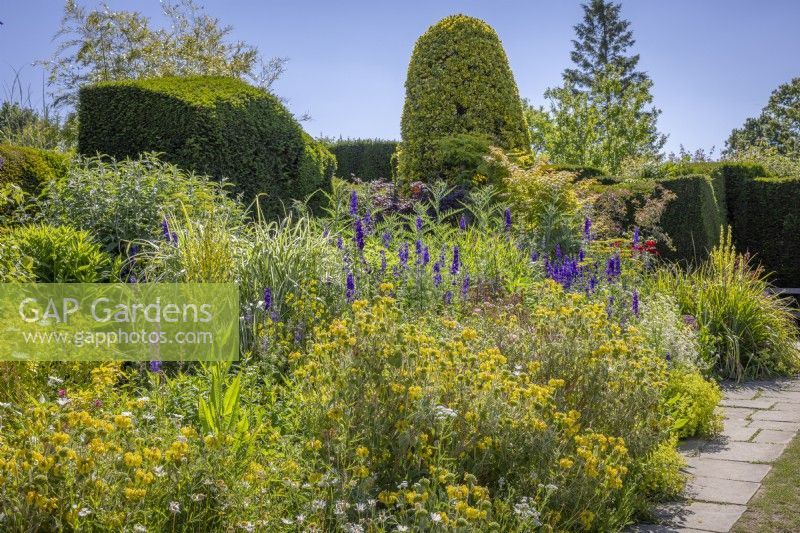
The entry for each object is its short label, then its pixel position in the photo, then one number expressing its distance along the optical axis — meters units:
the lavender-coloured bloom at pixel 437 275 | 5.93
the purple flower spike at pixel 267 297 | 5.00
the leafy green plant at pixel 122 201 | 6.24
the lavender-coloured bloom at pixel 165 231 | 5.82
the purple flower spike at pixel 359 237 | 5.55
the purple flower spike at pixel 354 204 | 6.26
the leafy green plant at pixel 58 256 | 5.31
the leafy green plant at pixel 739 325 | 7.14
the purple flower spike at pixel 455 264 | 6.05
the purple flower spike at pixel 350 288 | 5.12
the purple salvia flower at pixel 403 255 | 6.04
